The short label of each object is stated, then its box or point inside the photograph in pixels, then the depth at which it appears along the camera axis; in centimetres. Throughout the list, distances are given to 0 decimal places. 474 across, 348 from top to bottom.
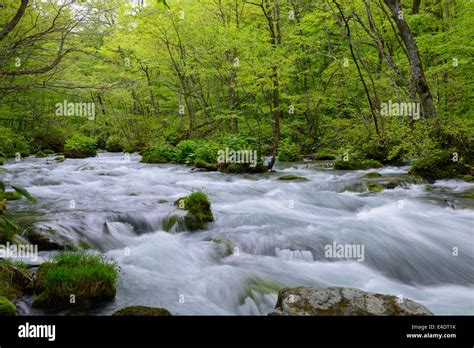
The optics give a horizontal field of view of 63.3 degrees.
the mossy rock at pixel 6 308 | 360
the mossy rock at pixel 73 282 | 418
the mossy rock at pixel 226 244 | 652
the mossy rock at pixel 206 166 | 1518
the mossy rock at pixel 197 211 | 754
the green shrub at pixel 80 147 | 2175
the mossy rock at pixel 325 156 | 1816
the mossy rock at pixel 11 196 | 888
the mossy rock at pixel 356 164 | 1473
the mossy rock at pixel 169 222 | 754
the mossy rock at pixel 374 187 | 1082
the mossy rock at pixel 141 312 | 364
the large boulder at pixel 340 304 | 342
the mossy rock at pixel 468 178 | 1127
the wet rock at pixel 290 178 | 1295
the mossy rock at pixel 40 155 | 2210
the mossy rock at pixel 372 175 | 1264
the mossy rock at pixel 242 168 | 1447
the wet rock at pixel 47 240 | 586
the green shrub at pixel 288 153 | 1830
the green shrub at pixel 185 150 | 1806
